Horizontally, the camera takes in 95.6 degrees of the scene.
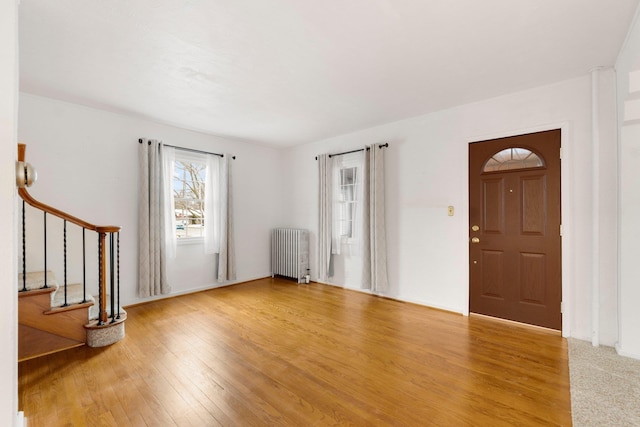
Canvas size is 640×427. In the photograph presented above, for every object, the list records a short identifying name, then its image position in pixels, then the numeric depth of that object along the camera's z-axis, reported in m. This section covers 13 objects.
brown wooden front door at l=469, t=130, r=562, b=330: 3.14
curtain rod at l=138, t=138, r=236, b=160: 4.49
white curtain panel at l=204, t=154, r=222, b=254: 4.87
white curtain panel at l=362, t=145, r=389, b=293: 4.37
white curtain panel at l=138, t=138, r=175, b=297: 4.05
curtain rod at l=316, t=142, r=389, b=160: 4.35
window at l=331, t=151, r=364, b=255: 4.82
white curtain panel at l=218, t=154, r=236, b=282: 4.96
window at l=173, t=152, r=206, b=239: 4.65
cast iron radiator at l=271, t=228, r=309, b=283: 5.41
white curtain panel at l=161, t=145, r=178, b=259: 4.30
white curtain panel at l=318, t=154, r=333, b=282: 5.16
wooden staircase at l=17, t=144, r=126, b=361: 2.60
